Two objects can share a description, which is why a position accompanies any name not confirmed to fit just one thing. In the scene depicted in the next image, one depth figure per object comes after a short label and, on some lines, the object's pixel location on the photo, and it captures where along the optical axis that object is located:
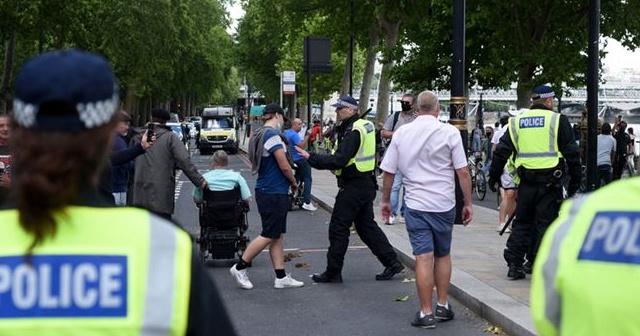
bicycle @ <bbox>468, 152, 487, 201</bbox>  21.28
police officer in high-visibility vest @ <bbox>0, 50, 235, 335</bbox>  2.01
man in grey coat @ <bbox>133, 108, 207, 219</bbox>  9.70
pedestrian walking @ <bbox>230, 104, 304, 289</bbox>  9.70
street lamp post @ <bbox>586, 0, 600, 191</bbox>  10.71
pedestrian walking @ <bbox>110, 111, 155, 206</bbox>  9.34
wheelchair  11.16
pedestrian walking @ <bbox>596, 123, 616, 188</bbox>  18.36
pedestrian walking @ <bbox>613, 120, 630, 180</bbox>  23.42
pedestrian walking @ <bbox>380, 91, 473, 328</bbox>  7.82
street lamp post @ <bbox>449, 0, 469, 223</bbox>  14.55
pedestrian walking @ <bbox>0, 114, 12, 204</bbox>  8.48
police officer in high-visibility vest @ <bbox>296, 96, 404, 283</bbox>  9.84
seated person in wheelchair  11.05
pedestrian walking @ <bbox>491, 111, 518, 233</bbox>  13.68
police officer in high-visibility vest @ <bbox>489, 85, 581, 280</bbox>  9.23
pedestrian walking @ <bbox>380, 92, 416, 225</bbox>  13.25
